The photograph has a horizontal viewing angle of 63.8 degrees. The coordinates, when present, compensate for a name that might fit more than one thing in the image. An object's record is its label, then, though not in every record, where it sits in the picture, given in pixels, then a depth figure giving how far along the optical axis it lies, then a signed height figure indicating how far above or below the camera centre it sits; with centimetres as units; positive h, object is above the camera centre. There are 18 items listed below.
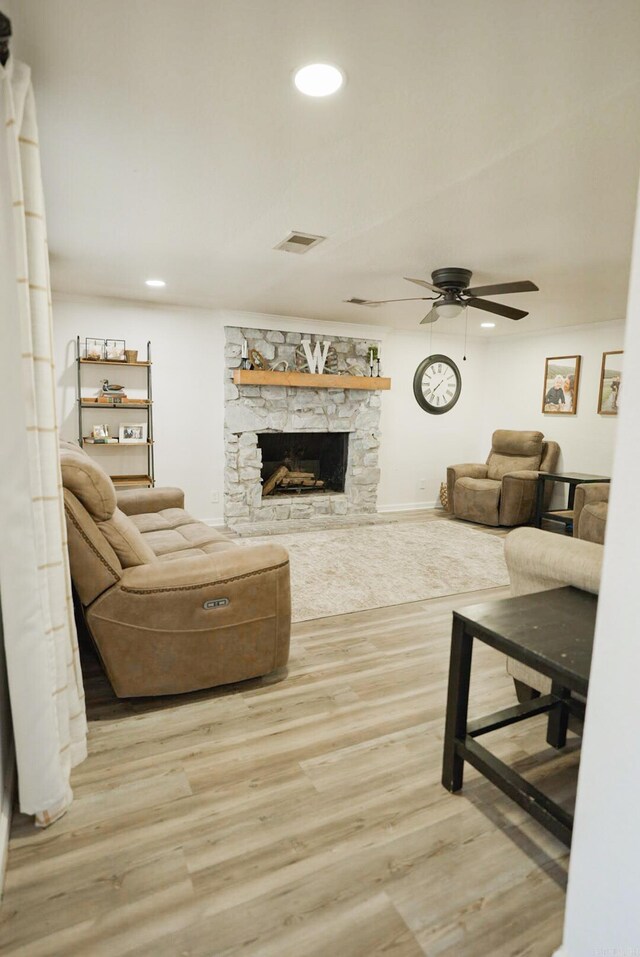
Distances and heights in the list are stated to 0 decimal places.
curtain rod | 126 +92
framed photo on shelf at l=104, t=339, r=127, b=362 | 487 +55
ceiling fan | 376 +89
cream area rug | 358 -126
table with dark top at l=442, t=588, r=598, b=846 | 139 -66
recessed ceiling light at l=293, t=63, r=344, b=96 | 165 +109
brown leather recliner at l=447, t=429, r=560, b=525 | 589 -76
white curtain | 140 -23
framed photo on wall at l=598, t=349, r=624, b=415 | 570 +41
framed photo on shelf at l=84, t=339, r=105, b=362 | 473 +54
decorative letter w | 587 +63
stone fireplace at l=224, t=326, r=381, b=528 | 568 -38
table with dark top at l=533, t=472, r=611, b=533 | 538 -83
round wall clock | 640 +40
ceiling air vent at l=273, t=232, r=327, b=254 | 318 +107
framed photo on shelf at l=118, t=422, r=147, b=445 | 505 -25
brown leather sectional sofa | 206 -81
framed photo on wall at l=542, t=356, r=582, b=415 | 617 +41
